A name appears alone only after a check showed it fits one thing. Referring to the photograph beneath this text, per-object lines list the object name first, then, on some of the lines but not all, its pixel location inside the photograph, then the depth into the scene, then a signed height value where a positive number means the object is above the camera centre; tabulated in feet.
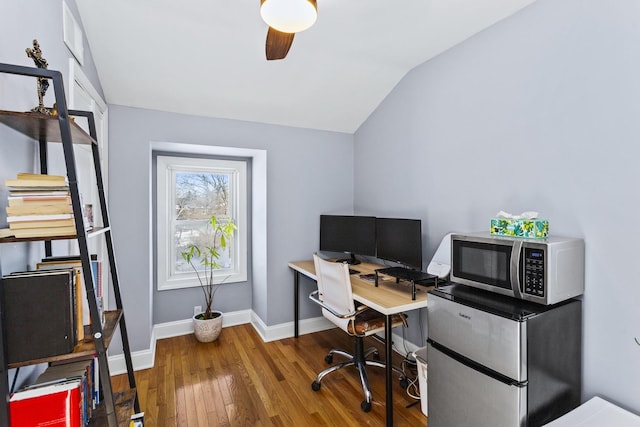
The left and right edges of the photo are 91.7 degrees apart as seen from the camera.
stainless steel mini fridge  4.50 -2.36
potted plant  10.73 -1.83
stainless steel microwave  4.72 -0.92
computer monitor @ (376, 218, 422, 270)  7.76 -0.82
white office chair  7.17 -2.61
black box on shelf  3.19 -1.10
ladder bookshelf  3.15 -0.29
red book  3.23 -2.11
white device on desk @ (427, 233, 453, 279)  7.34 -1.25
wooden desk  6.32 -1.95
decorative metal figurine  3.64 +1.79
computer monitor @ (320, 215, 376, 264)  9.71 -0.81
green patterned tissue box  5.17 -0.30
